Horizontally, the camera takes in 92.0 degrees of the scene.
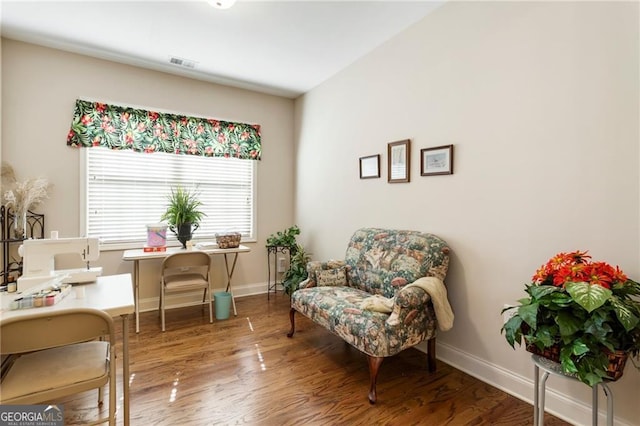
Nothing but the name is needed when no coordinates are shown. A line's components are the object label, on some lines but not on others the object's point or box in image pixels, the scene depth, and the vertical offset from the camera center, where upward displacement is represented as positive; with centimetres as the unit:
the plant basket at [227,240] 357 -34
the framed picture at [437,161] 236 +40
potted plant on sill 346 -6
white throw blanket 206 -63
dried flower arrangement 272 +16
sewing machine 171 -27
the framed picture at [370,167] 302 +45
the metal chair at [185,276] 307 -70
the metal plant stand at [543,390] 132 -80
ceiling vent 326 +161
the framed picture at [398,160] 271 +46
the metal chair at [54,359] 122 -72
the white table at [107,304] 145 -46
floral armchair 195 -65
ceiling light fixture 224 +153
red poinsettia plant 124 -46
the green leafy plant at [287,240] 395 -37
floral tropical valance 318 +91
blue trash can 330 -100
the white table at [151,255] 302 -45
